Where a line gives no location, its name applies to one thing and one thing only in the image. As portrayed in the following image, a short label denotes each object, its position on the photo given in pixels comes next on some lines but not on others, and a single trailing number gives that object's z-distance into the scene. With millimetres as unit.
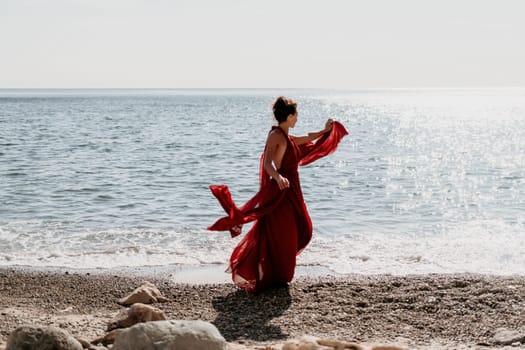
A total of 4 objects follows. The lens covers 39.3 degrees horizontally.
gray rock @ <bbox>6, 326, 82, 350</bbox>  4906
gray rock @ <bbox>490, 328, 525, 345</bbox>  5879
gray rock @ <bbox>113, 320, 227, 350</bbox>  4746
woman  7691
